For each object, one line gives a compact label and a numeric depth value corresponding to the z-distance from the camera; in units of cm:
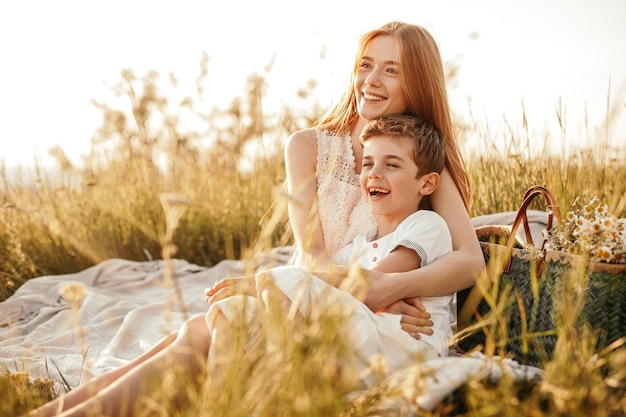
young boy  243
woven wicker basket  211
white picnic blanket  291
